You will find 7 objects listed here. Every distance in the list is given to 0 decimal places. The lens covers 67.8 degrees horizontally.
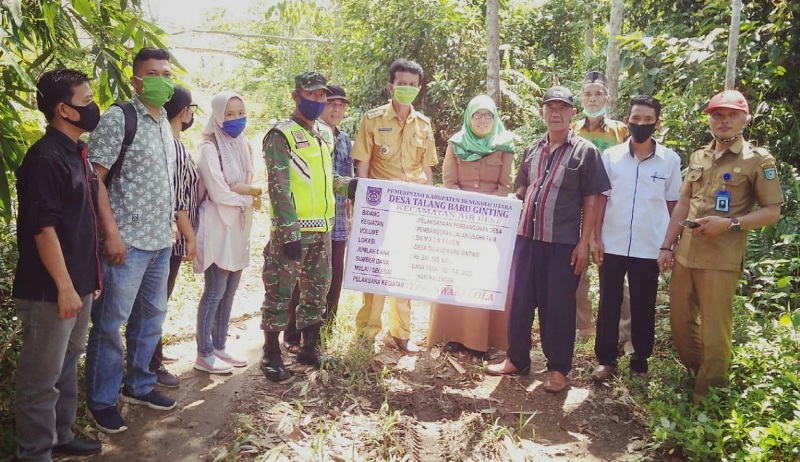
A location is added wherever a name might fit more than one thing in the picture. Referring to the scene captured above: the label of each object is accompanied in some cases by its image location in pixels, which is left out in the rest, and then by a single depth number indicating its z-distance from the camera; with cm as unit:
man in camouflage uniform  405
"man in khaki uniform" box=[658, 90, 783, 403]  377
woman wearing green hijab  477
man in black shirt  281
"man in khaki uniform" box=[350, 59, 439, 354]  494
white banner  445
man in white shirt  438
